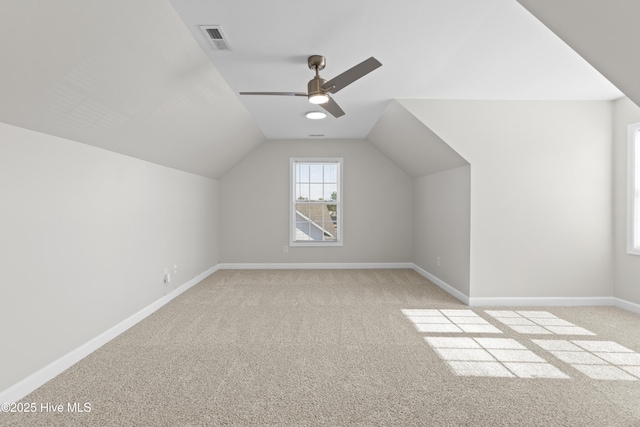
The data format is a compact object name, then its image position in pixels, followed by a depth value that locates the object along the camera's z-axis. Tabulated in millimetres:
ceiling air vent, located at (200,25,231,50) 2271
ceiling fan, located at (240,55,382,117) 2326
